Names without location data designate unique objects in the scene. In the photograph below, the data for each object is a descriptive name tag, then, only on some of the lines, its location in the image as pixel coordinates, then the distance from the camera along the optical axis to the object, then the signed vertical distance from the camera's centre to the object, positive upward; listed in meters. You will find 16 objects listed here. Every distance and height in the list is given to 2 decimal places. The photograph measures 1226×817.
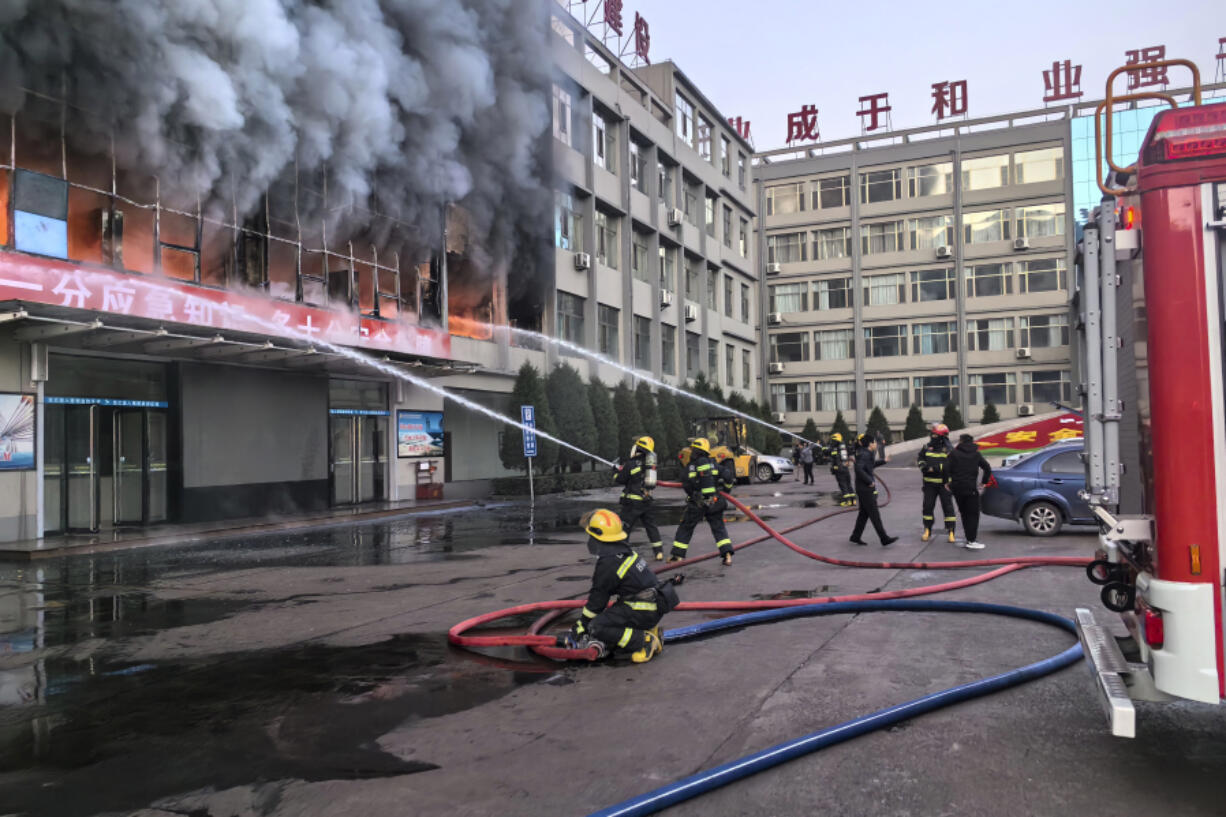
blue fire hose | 3.49 -1.37
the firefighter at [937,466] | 11.62 -0.28
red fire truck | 3.47 +0.18
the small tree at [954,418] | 47.84 +1.52
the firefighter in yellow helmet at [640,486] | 11.16 -0.44
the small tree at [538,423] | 25.41 +0.95
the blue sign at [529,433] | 21.53 +0.55
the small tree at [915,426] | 49.47 +1.14
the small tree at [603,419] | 28.80 +1.15
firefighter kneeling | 5.95 -1.04
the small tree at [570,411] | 27.16 +1.37
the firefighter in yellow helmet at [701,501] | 10.64 -0.62
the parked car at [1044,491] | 12.16 -0.68
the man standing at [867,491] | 11.47 -0.59
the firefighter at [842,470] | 18.44 -0.50
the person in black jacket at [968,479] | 11.08 -0.44
